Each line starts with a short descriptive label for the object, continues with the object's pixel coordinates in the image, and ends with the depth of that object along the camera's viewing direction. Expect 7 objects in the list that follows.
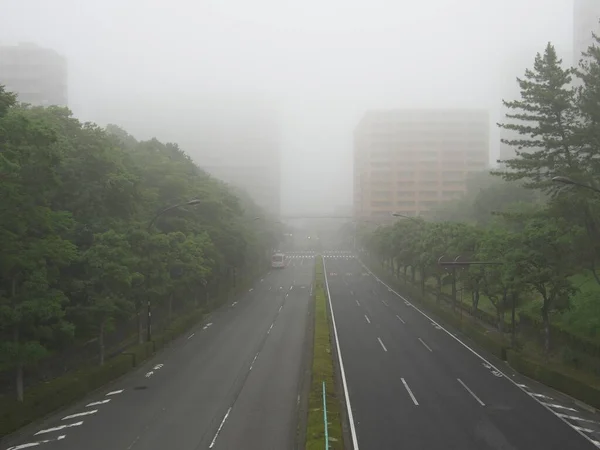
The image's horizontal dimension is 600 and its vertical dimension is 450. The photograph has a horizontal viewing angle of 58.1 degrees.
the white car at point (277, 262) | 100.78
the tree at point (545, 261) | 26.03
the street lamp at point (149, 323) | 31.07
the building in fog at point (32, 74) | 104.25
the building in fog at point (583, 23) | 90.88
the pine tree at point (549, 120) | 29.92
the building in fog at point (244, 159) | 153.12
